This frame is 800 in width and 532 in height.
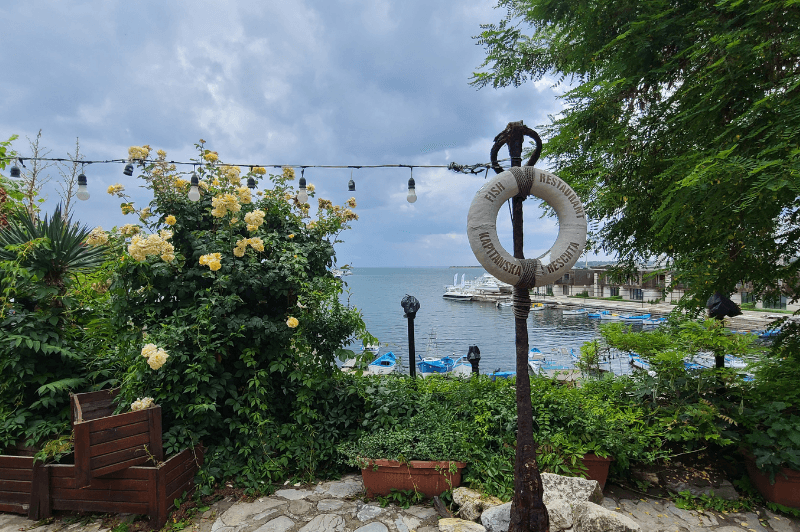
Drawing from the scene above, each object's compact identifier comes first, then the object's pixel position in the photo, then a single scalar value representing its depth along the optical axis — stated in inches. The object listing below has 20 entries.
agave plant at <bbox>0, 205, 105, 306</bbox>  108.0
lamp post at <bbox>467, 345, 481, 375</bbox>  154.0
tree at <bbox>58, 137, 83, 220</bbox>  238.3
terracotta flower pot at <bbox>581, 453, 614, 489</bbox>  91.9
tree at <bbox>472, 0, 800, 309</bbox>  79.7
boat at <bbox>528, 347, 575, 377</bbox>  496.4
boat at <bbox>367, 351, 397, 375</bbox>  526.3
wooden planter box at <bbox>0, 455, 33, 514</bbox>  89.0
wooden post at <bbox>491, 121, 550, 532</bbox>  69.2
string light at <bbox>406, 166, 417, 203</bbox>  151.4
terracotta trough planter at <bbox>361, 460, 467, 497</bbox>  89.3
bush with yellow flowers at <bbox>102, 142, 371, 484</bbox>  97.0
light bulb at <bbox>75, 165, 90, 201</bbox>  142.0
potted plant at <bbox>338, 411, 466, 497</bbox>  89.6
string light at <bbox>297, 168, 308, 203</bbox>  128.7
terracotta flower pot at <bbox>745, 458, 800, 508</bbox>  87.7
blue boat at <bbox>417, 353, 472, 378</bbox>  507.0
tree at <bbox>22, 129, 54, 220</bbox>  189.1
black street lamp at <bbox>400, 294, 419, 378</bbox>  141.9
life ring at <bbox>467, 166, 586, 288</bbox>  71.4
